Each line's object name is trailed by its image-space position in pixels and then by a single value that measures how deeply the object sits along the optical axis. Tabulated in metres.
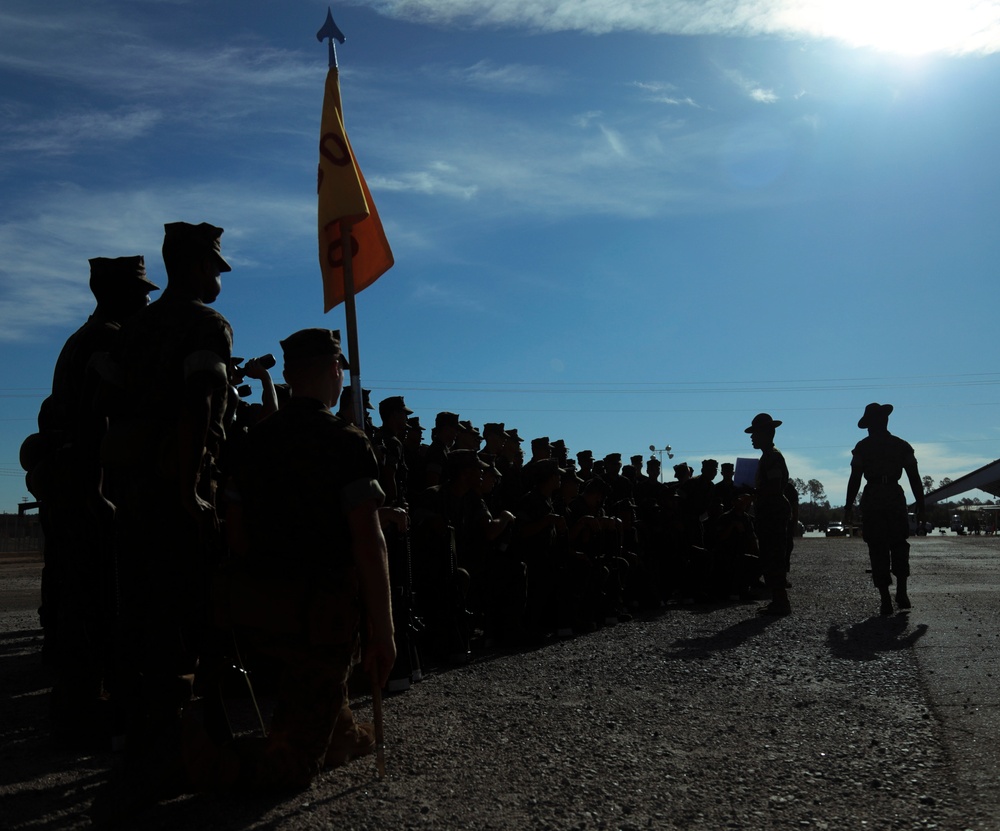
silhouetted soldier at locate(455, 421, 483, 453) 9.87
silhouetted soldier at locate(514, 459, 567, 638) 8.96
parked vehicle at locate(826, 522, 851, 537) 71.88
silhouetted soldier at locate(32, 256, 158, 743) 4.87
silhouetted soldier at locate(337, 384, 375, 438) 7.11
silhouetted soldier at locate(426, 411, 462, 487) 7.59
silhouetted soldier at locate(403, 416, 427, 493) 7.76
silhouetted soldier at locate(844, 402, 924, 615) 10.73
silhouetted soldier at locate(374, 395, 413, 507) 5.76
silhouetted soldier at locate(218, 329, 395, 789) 3.83
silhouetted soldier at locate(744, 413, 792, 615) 10.86
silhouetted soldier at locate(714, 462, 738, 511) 14.20
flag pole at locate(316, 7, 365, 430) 5.83
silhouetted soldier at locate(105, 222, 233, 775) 4.09
